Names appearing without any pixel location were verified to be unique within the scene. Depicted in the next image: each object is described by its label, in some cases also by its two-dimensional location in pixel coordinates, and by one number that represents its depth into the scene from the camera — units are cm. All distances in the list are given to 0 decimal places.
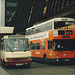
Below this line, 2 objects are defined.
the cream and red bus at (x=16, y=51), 1612
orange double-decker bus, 1908
